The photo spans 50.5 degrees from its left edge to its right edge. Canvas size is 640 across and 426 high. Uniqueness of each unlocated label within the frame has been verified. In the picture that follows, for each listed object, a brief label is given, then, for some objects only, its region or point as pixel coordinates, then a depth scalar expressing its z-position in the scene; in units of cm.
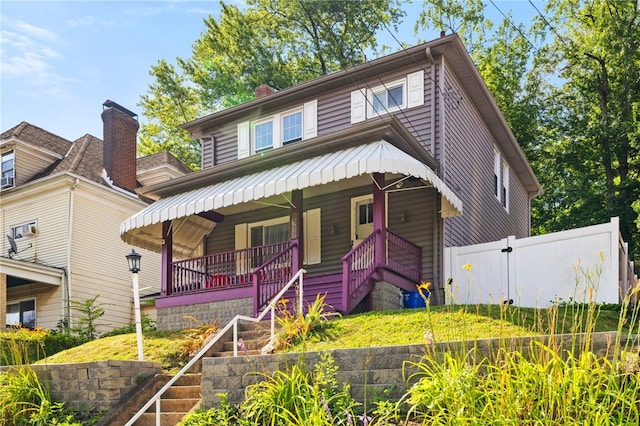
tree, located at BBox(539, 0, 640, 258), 2570
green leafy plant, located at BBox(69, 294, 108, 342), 1862
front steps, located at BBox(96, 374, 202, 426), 794
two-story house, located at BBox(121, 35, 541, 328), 1279
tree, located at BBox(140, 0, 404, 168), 3105
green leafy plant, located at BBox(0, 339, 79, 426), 823
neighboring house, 2172
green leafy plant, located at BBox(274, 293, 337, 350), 907
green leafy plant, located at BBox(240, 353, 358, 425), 609
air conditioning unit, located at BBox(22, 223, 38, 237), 2264
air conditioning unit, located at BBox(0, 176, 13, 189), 2375
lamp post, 964
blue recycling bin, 1324
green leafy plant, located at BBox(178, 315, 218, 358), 1066
